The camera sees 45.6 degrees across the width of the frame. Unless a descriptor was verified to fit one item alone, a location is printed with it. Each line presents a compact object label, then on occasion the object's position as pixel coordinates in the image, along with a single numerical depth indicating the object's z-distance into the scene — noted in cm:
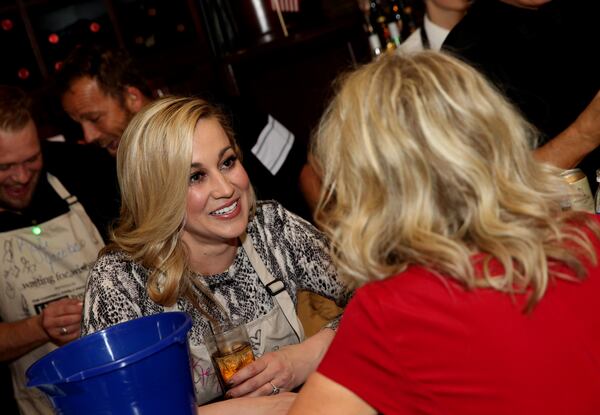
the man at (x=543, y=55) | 240
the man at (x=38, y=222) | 265
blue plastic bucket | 118
